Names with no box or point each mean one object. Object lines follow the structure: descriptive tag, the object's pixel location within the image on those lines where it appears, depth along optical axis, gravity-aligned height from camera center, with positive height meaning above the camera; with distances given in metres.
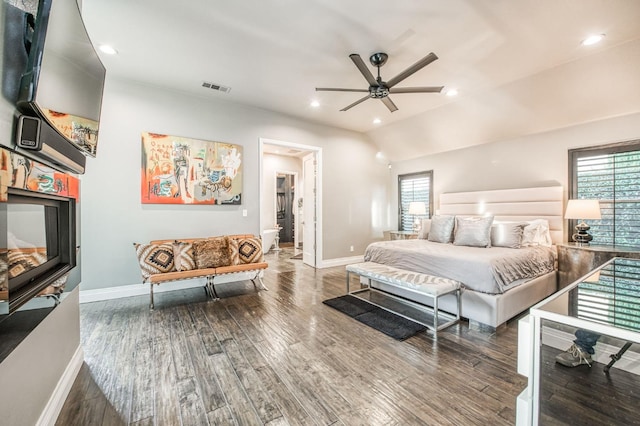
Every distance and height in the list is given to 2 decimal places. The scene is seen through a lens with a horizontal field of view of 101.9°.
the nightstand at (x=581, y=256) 3.01 -0.56
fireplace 1.09 -0.12
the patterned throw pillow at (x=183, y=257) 3.52 -0.65
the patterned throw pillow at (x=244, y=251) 3.92 -0.63
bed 2.68 -0.61
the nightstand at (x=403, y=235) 5.60 -0.54
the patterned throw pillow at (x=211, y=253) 3.64 -0.62
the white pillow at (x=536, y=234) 3.78 -0.34
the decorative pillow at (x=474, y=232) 3.70 -0.32
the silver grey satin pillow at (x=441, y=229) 4.19 -0.30
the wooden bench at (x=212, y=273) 3.28 -0.85
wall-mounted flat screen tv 1.18 +0.77
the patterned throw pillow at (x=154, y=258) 3.32 -0.63
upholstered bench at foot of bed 2.63 -0.79
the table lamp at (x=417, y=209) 5.60 +0.03
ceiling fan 2.73 +1.46
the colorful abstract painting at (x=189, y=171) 3.78 +0.61
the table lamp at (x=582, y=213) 3.29 -0.03
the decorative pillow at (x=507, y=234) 3.60 -0.33
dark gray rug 2.62 -1.21
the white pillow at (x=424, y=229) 4.66 -0.33
